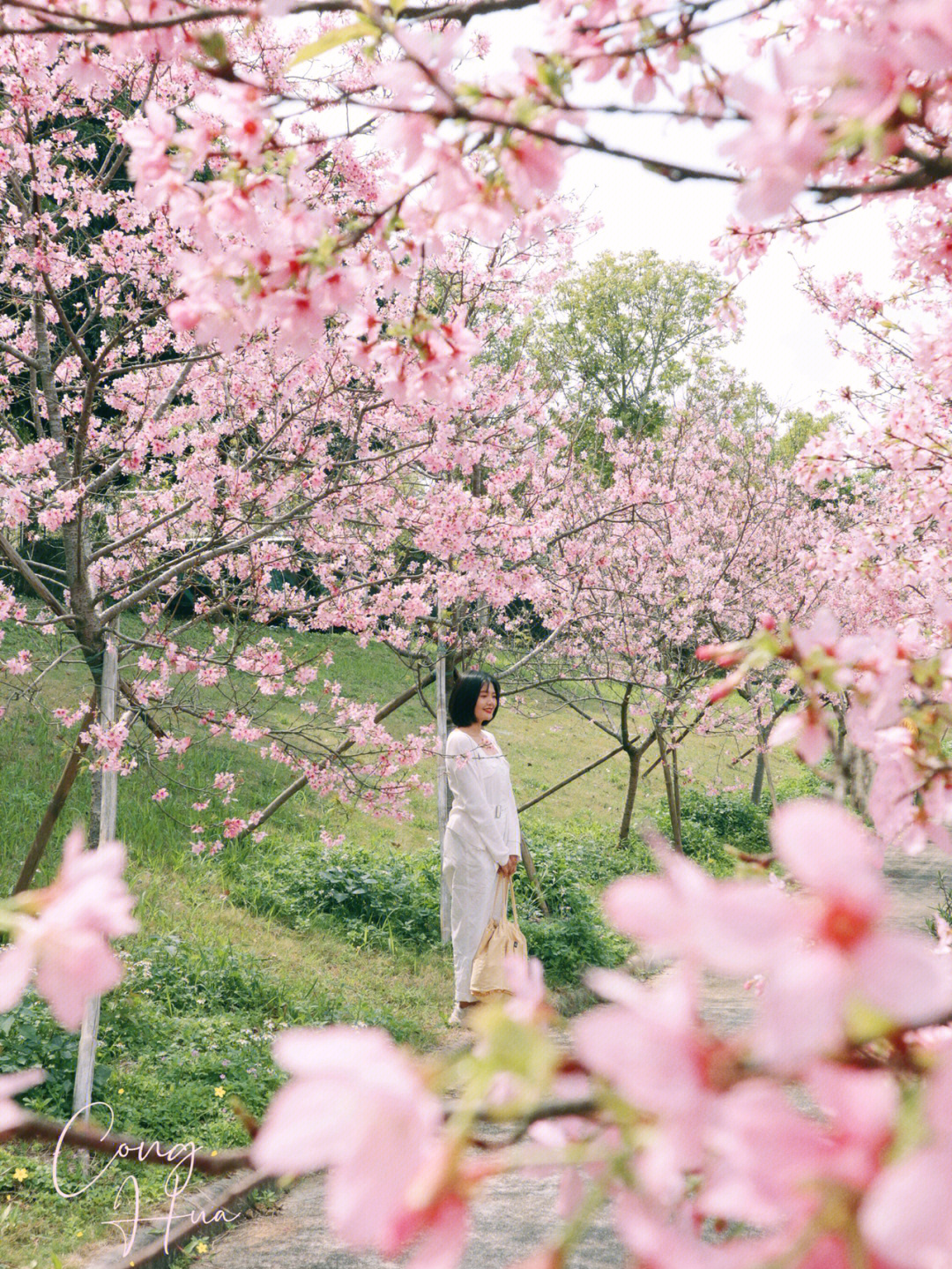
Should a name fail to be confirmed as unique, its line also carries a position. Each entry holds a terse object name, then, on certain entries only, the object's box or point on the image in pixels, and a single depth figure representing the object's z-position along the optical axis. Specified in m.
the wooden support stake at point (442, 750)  6.40
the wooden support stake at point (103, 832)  3.51
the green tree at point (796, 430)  17.81
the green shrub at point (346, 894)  6.53
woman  5.46
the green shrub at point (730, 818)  11.07
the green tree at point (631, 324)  26.47
